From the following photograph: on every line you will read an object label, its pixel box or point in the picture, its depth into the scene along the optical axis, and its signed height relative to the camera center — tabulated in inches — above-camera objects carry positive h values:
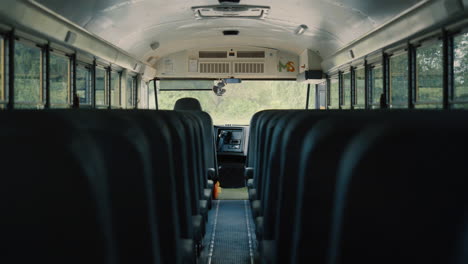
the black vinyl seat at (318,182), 33.2 -4.0
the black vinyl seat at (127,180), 34.1 -3.5
